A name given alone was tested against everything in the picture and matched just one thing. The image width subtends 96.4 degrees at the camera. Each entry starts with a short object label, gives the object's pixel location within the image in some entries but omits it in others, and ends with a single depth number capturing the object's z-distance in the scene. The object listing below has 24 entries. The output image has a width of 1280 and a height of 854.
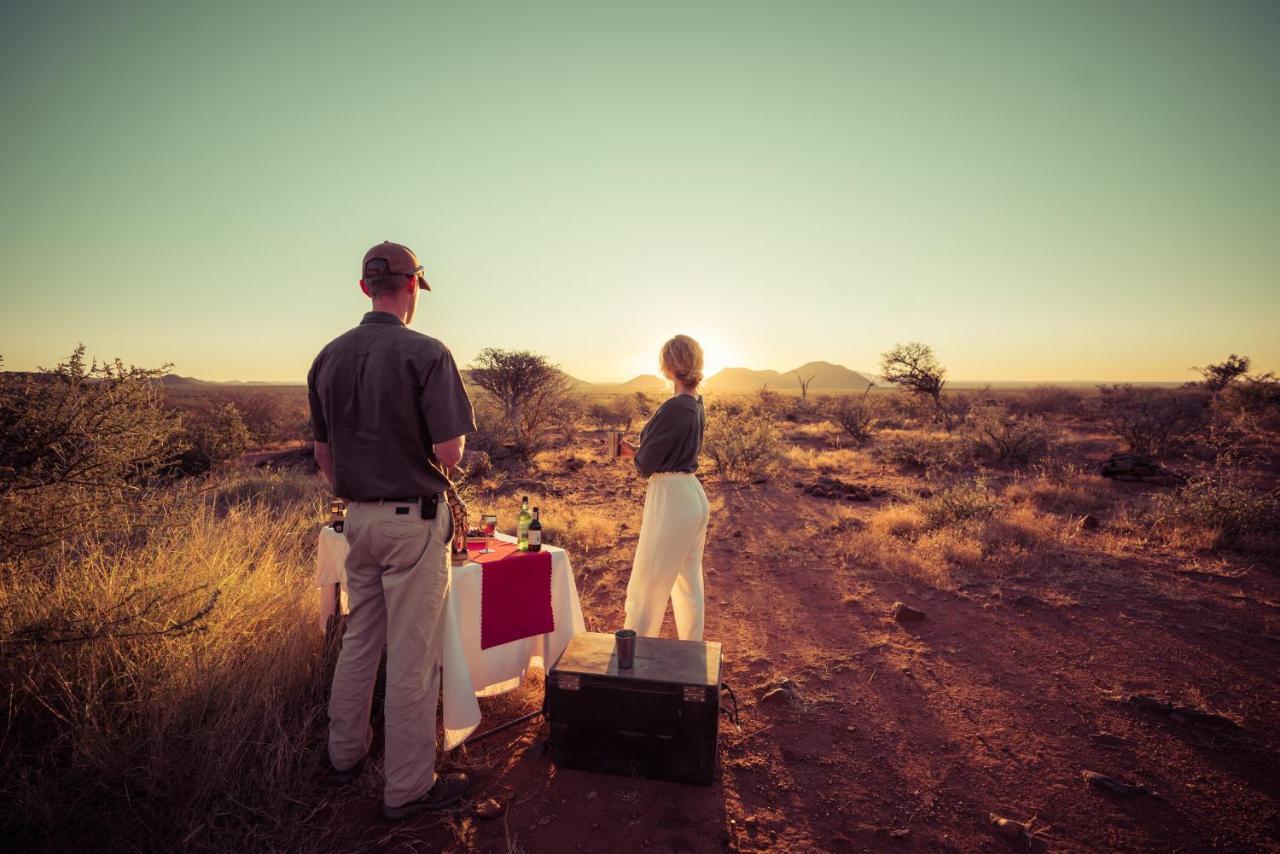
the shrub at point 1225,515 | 6.64
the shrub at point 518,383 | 19.34
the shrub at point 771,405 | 27.88
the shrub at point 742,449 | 12.35
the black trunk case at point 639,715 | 2.91
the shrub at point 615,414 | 27.12
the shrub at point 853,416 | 18.48
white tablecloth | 3.13
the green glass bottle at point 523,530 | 3.68
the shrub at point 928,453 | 12.83
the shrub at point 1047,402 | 27.66
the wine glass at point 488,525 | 3.95
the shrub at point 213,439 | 12.05
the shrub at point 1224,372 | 24.51
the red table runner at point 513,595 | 3.40
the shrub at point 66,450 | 3.23
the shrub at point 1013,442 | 13.09
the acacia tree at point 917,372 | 24.20
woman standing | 3.60
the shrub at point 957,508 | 7.97
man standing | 2.53
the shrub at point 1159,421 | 13.34
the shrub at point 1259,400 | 17.06
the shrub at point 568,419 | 20.44
